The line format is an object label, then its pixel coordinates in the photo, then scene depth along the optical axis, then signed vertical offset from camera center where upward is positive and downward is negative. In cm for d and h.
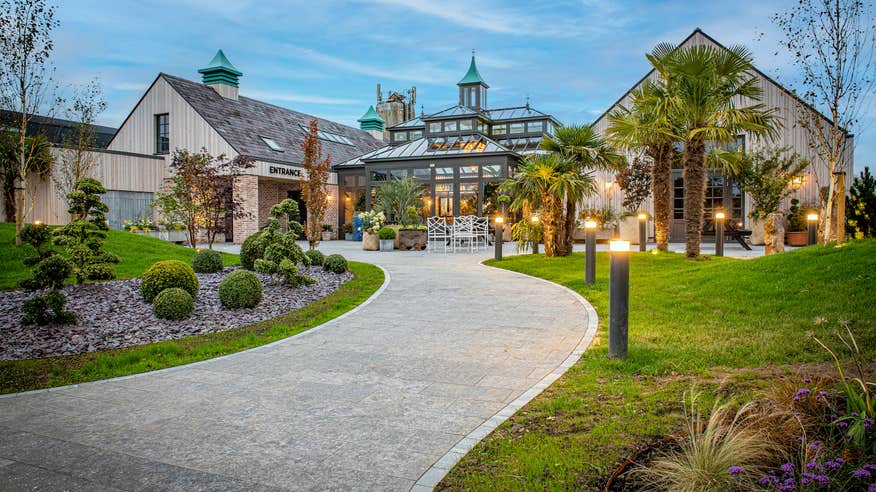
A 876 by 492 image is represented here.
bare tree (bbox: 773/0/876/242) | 1124 +392
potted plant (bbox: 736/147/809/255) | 1869 +208
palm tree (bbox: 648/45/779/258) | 1152 +286
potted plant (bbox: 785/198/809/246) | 1730 +37
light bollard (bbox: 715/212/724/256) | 1323 +8
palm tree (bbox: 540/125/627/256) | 1341 +211
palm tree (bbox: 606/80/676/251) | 1257 +246
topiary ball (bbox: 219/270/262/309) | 693 -76
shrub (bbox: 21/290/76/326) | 567 -84
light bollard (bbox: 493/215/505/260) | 1373 -11
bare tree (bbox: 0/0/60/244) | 1096 +389
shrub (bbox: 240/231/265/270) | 963 -33
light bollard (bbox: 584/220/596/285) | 926 -37
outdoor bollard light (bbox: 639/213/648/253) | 1532 +12
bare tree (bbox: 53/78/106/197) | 1828 +332
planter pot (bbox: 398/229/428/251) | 1894 -17
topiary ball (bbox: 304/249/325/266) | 1116 -49
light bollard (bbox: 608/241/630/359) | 451 -59
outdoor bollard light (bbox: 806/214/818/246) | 1132 +20
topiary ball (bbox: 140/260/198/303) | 688 -60
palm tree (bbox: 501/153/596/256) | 1308 +116
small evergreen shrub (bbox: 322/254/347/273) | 1077 -61
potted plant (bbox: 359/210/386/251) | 1900 +21
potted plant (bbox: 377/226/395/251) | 1861 -14
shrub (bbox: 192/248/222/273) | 966 -53
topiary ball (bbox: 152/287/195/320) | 631 -86
